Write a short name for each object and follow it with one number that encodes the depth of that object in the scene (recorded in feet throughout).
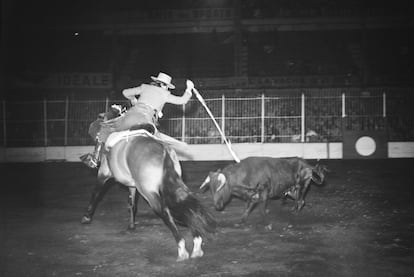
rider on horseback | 22.90
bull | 25.85
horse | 19.79
